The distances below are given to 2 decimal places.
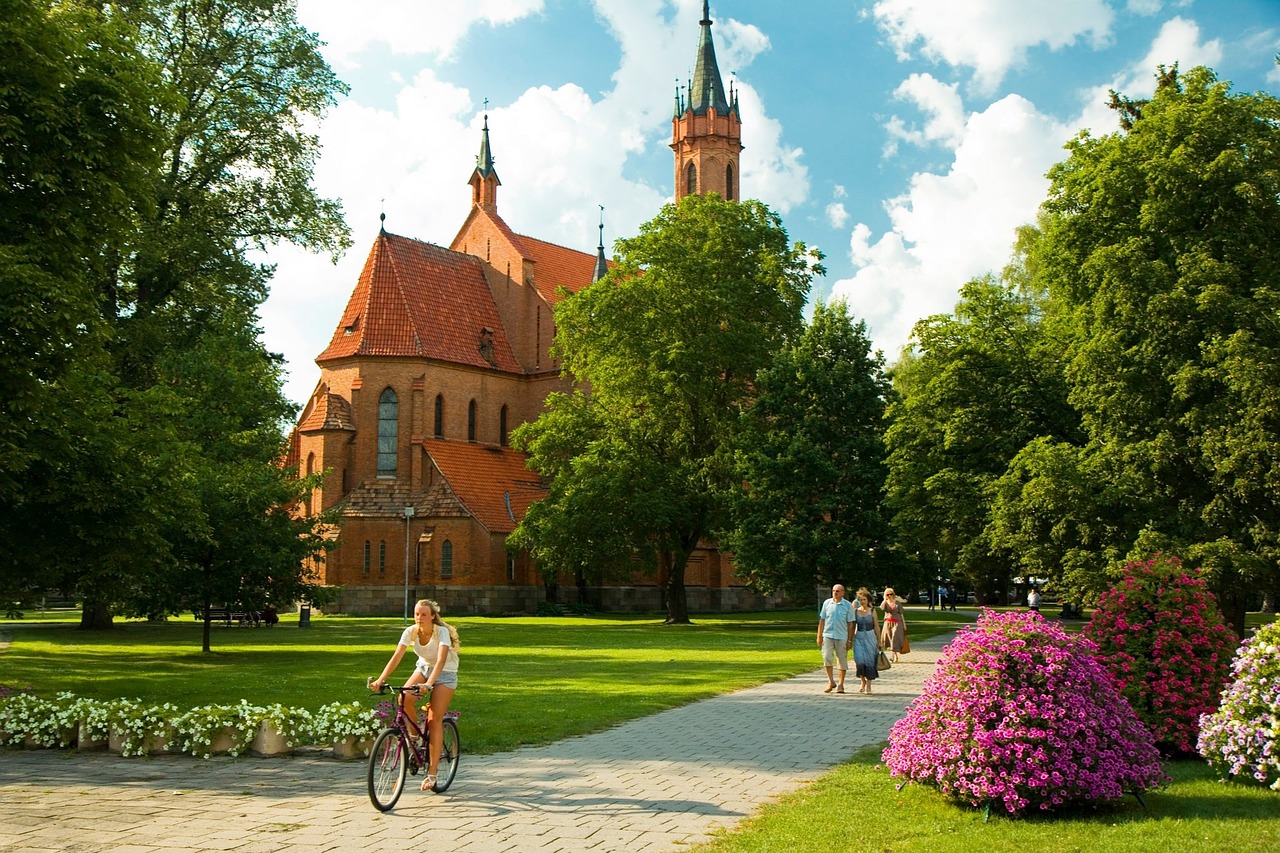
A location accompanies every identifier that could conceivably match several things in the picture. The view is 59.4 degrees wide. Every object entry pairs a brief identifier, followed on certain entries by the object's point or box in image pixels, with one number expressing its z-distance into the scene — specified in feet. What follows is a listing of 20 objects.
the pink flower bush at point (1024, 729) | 27.84
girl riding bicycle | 31.22
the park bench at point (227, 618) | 124.22
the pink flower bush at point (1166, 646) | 35.58
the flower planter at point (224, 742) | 39.19
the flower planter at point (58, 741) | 41.16
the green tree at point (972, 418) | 95.09
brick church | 160.76
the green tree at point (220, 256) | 85.46
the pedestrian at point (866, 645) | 60.18
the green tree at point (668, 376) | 129.49
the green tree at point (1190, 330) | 71.61
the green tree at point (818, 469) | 116.57
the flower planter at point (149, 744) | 39.73
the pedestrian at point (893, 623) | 74.43
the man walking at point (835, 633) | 59.52
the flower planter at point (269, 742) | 38.99
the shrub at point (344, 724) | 38.50
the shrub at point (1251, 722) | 30.66
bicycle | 28.81
